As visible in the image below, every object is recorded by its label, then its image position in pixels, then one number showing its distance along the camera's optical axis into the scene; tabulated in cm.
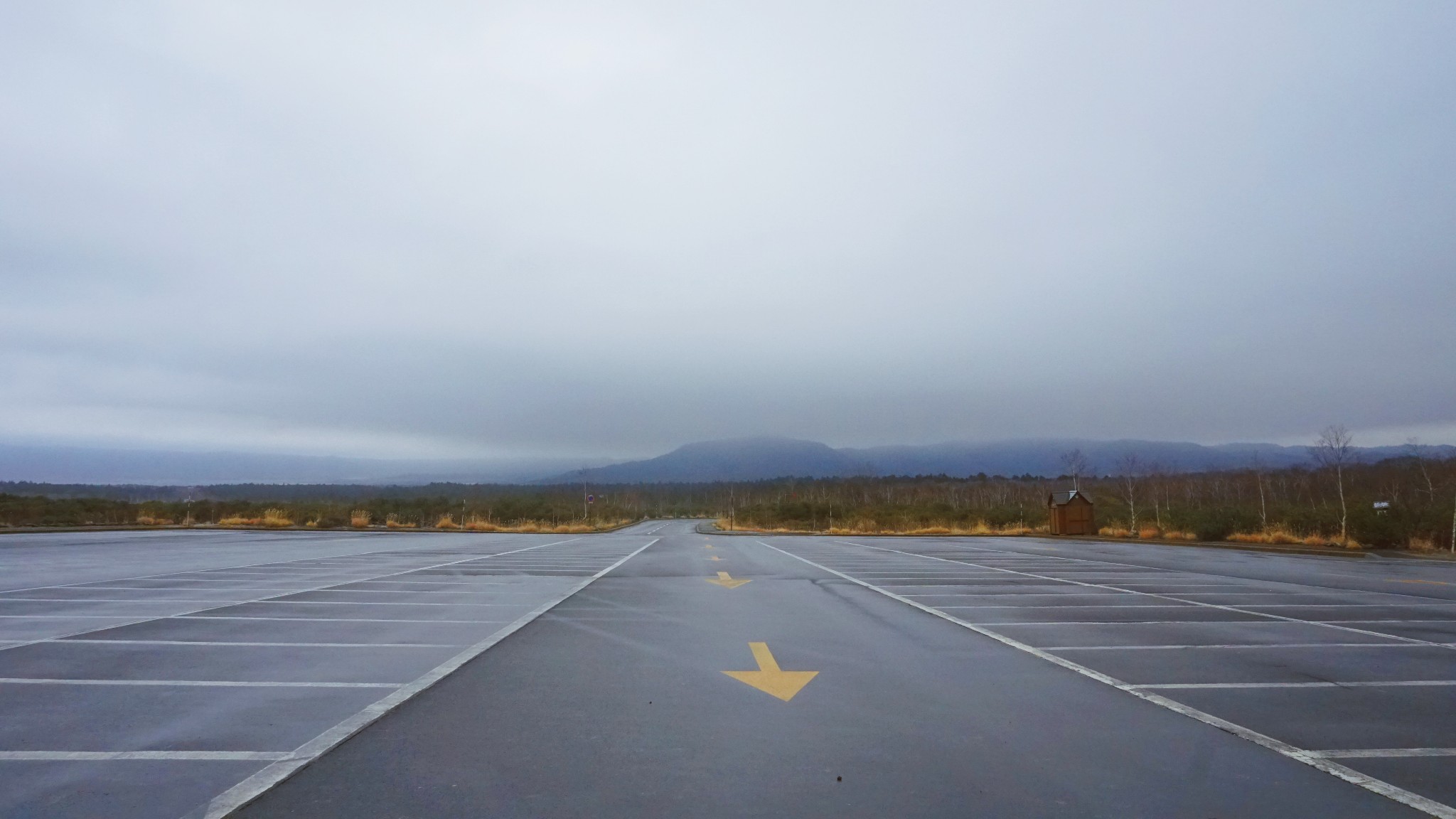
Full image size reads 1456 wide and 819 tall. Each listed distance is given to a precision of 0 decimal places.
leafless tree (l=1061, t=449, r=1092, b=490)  5371
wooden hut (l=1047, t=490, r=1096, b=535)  3941
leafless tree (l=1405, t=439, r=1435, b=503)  3385
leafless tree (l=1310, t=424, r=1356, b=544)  3172
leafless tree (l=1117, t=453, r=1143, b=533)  3906
